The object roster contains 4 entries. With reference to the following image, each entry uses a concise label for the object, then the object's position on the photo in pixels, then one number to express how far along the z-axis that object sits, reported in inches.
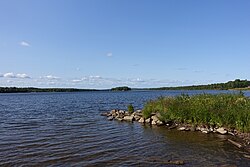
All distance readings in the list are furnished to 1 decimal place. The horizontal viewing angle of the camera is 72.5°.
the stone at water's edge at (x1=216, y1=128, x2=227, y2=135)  485.4
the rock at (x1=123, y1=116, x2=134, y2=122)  718.5
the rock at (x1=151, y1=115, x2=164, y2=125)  614.8
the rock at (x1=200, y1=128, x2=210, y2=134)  506.1
